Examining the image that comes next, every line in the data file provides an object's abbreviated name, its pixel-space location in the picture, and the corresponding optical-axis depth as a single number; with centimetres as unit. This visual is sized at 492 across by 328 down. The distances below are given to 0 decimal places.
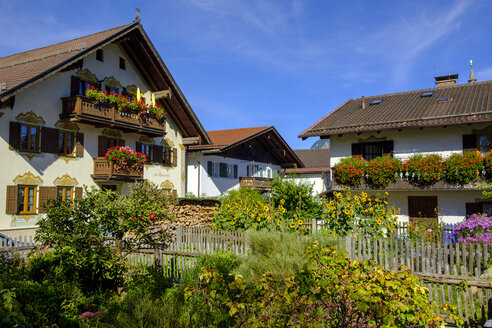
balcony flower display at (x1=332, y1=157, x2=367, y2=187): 1970
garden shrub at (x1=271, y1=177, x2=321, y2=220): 1558
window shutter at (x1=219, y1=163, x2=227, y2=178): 2956
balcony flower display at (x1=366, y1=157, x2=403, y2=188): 1907
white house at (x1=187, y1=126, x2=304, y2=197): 2727
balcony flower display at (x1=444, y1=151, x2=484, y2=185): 1728
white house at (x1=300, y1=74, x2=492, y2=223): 1842
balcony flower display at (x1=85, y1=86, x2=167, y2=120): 1868
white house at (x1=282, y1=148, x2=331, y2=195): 4191
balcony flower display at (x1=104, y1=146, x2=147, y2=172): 1947
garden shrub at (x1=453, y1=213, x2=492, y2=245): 1126
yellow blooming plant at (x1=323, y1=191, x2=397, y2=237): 1056
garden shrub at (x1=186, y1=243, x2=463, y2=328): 358
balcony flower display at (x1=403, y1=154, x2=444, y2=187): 1814
